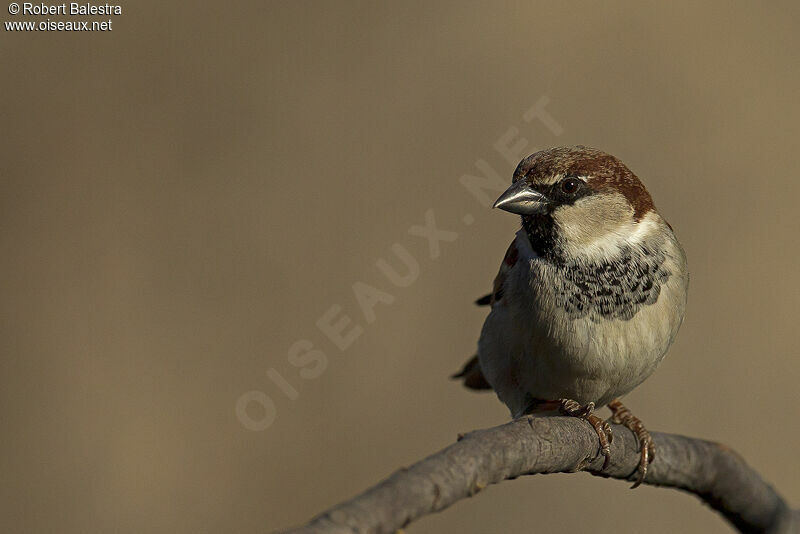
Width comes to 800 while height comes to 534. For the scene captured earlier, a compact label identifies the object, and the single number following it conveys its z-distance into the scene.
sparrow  3.46
